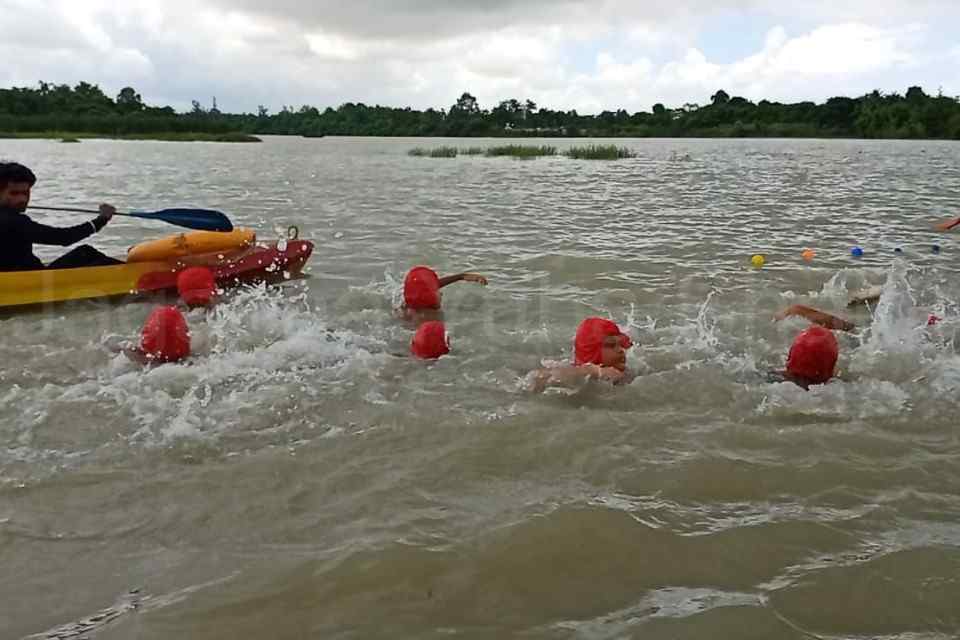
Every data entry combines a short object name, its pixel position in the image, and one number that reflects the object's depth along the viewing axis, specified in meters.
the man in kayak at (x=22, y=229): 7.25
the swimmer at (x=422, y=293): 7.64
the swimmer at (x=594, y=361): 5.51
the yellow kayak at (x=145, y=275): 7.61
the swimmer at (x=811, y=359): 5.56
